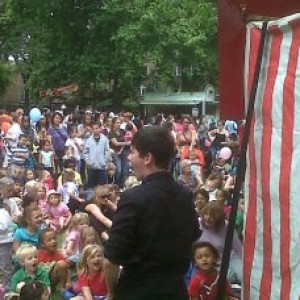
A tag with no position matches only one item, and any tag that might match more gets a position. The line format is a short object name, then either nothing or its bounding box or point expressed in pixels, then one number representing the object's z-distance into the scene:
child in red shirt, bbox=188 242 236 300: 5.07
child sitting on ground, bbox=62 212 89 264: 7.33
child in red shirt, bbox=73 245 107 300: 5.75
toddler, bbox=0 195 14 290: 7.36
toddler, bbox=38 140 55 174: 14.18
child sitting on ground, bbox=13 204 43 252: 7.10
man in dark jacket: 3.25
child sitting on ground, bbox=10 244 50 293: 6.01
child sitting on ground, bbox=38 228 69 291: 6.18
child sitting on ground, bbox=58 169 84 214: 10.70
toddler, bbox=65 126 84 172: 14.75
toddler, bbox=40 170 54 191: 11.61
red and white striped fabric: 3.53
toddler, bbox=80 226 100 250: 6.56
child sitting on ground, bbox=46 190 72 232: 9.15
